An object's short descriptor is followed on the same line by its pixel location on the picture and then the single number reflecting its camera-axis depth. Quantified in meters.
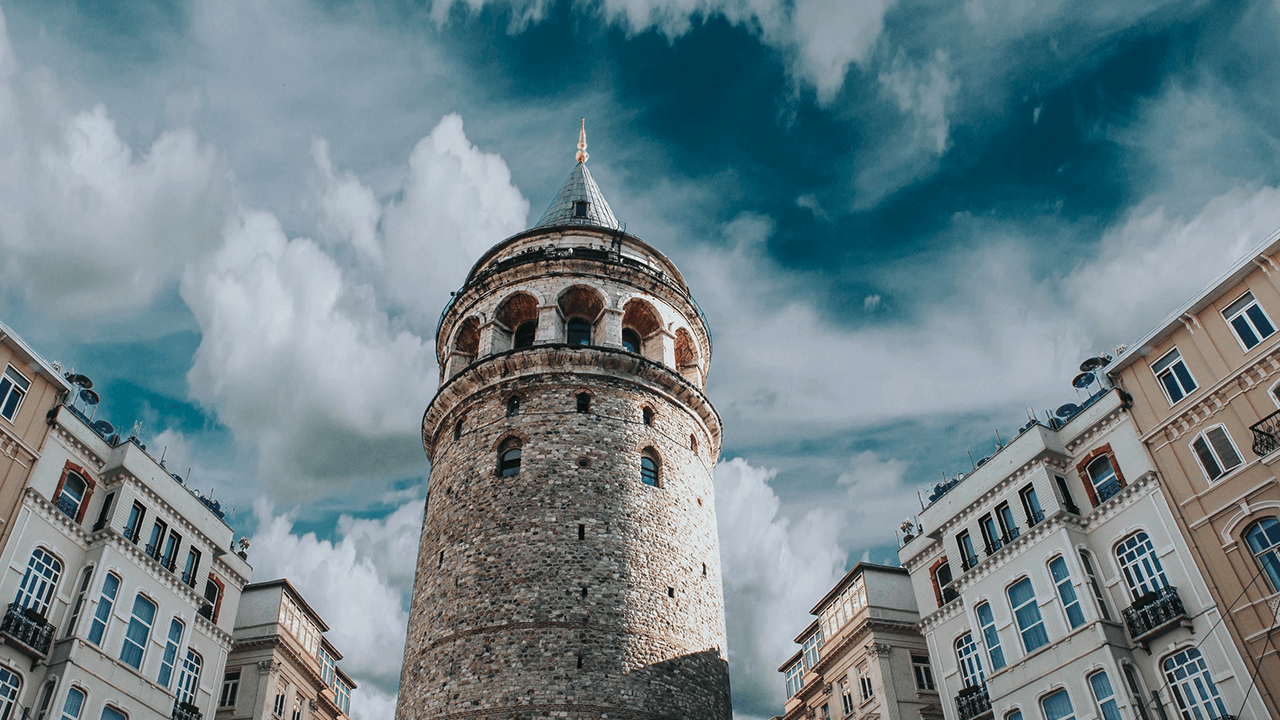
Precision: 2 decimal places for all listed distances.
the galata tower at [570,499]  27.44
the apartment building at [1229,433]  21.34
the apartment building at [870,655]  33.56
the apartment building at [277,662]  35.56
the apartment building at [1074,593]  22.52
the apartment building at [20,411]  23.52
